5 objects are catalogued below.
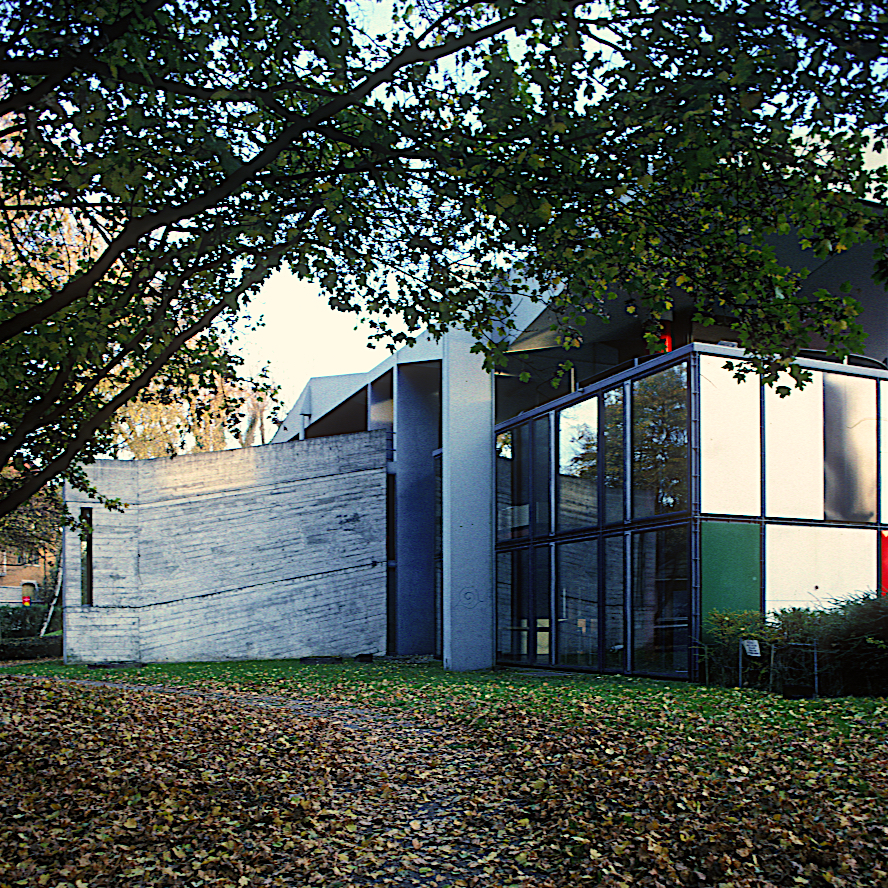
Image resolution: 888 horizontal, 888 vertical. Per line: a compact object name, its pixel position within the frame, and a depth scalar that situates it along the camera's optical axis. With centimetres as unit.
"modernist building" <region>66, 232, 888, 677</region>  1348
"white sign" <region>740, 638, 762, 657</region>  1153
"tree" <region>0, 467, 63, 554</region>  2433
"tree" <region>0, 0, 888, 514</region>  529
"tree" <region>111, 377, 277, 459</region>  2497
